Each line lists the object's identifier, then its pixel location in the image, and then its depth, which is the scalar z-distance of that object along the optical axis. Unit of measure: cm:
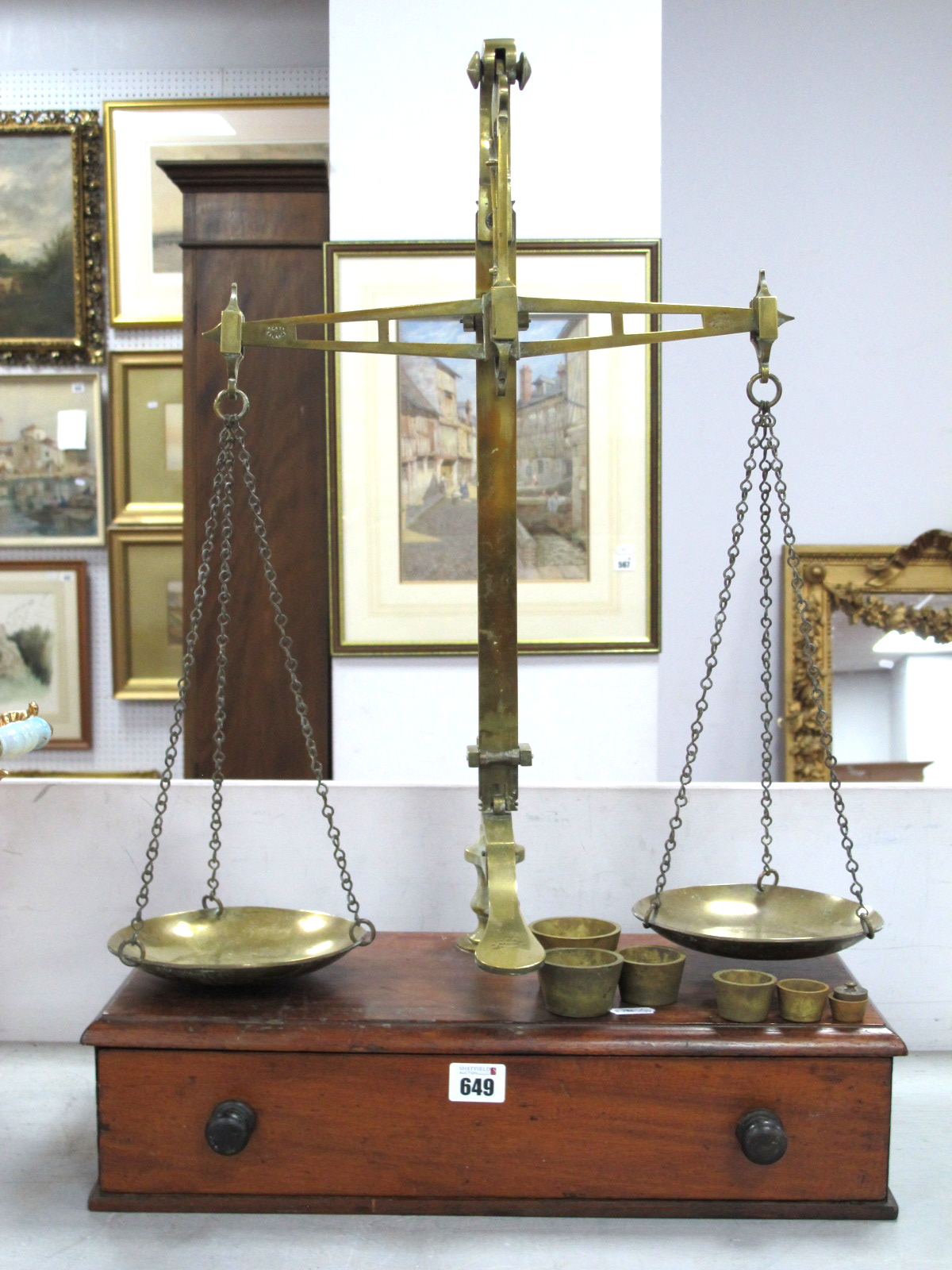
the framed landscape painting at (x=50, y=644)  280
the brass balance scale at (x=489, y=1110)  107
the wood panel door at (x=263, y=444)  210
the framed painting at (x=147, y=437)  275
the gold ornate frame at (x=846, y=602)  255
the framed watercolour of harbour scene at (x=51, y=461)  278
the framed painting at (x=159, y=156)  268
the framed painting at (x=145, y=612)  277
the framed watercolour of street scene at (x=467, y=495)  209
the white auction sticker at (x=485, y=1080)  107
